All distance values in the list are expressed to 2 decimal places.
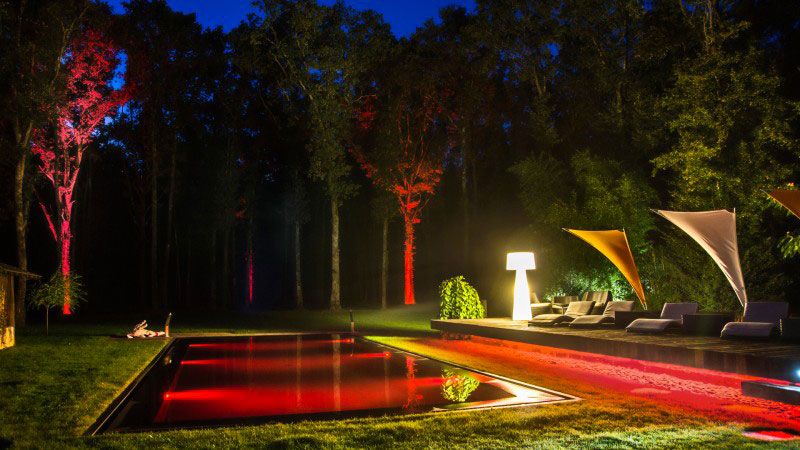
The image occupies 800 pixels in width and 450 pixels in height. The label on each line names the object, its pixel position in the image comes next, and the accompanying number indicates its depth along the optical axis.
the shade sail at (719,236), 12.05
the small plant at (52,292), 16.88
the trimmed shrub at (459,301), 16.38
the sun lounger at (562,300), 15.94
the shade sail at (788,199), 10.30
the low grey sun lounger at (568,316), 12.94
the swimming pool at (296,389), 6.62
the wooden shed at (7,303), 13.11
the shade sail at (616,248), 15.37
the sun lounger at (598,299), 14.09
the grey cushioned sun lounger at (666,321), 10.31
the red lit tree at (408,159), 29.17
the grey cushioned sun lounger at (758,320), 8.86
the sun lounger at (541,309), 15.34
